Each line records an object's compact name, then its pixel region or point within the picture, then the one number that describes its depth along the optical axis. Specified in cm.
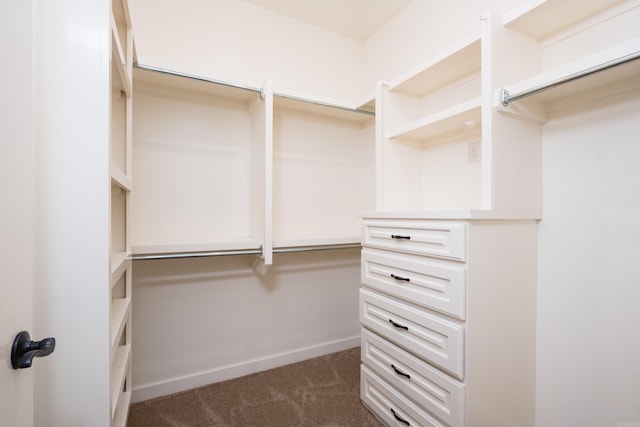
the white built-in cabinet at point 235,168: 175
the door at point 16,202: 53
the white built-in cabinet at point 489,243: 111
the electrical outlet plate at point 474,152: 159
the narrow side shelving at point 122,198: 117
